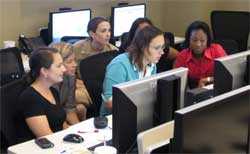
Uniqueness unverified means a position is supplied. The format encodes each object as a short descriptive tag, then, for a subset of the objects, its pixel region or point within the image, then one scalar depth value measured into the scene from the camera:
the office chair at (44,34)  4.57
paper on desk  2.25
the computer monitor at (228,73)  2.21
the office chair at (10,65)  3.14
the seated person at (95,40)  3.87
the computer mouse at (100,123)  2.43
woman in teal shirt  2.62
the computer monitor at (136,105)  1.78
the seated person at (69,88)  2.89
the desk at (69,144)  2.12
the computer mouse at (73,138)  2.23
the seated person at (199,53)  3.63
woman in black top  2.33
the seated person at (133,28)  3.19
